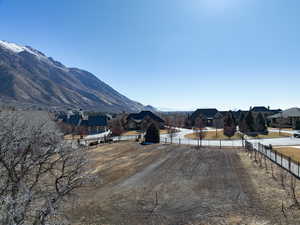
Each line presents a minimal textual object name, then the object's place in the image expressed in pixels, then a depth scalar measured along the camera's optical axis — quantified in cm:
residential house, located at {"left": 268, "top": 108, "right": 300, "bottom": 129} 6196
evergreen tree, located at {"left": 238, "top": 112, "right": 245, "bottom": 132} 5211
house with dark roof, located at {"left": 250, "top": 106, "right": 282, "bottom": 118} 9180
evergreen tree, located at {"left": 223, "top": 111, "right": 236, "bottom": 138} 4616
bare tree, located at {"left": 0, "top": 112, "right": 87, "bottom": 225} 667
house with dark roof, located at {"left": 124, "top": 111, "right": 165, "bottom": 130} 7039
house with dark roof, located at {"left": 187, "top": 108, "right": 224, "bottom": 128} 7914
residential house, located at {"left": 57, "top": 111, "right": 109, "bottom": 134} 7191
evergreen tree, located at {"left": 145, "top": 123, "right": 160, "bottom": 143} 4109
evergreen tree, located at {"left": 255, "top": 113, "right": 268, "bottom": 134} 5210
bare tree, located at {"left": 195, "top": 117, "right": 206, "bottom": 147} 4545
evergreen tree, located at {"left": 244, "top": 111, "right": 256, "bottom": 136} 5218
